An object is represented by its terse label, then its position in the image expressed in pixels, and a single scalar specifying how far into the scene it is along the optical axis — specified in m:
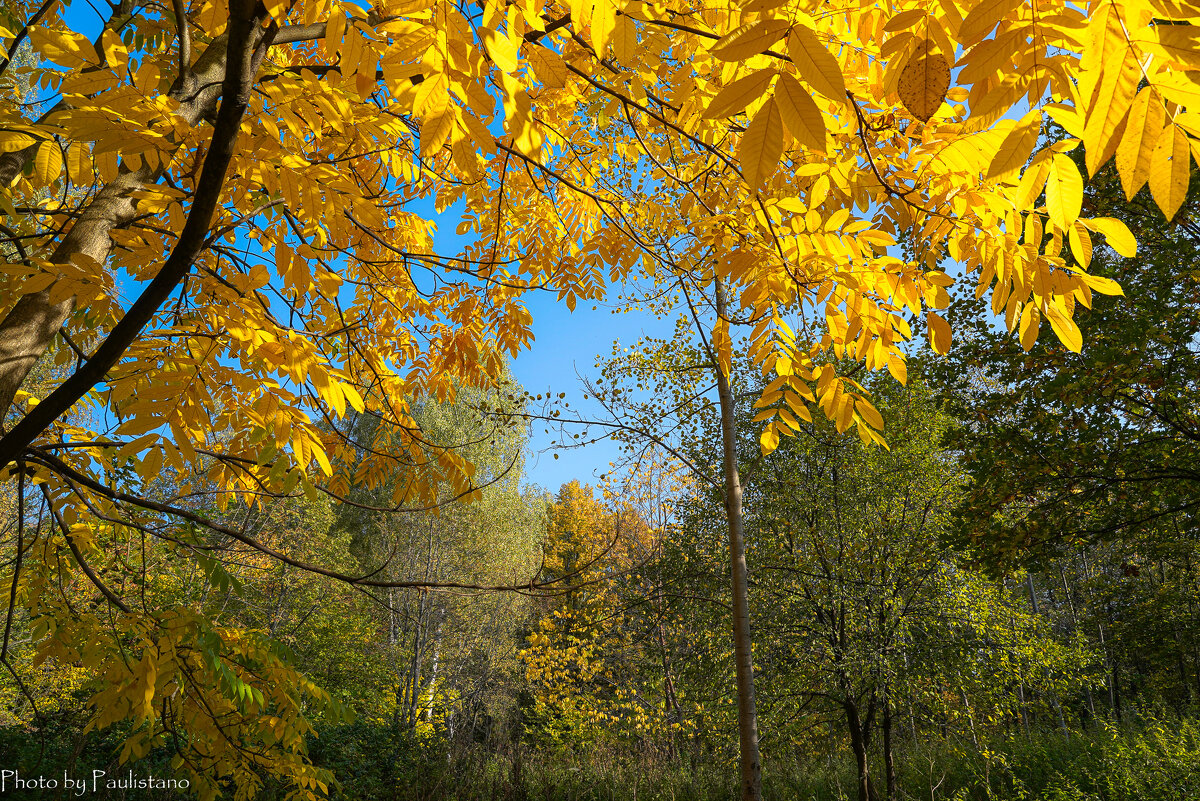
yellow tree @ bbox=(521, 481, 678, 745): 11.08
